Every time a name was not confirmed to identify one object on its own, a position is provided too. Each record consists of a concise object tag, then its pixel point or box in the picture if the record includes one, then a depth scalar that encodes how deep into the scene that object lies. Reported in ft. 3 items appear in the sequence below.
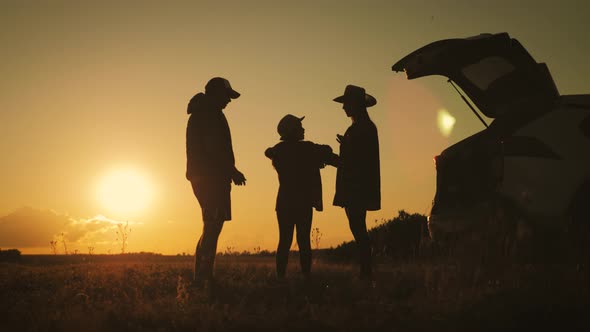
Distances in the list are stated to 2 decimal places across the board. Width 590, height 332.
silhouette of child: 26.13
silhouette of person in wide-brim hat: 25.36
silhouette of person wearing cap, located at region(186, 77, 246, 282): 23.84
